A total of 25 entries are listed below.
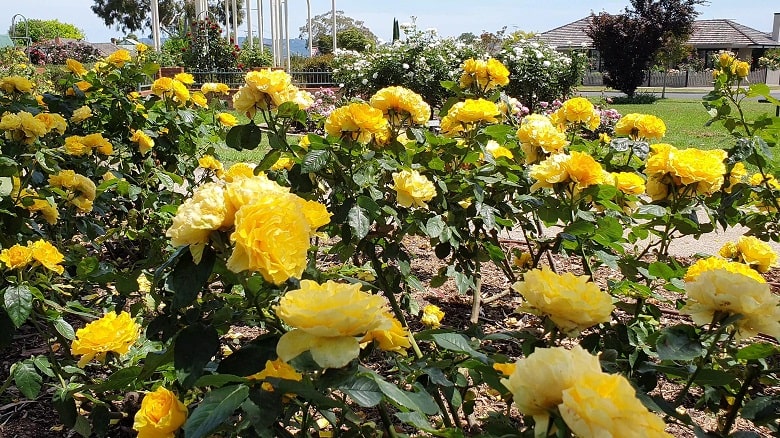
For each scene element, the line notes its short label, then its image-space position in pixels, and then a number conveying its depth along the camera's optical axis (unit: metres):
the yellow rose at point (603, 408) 0.49
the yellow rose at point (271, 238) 0.69
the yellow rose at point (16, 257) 1.47
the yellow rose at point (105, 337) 1.30
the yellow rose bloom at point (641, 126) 2.07
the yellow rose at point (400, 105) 1.73
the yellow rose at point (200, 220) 0.72
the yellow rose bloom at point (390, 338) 0.82
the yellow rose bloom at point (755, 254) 1.81
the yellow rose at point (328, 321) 0.63
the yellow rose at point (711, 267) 1.27
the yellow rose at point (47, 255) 1.52
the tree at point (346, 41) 32.12
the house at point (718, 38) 36.03
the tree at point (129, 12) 49.03
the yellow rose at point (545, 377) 0.54
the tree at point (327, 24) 50.72
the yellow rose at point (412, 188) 1.63
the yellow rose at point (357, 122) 1.49
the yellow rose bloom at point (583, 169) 1.42
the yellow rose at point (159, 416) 0.97
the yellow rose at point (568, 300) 0.78
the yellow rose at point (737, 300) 0.78
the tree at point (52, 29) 41.06
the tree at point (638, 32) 21.48
